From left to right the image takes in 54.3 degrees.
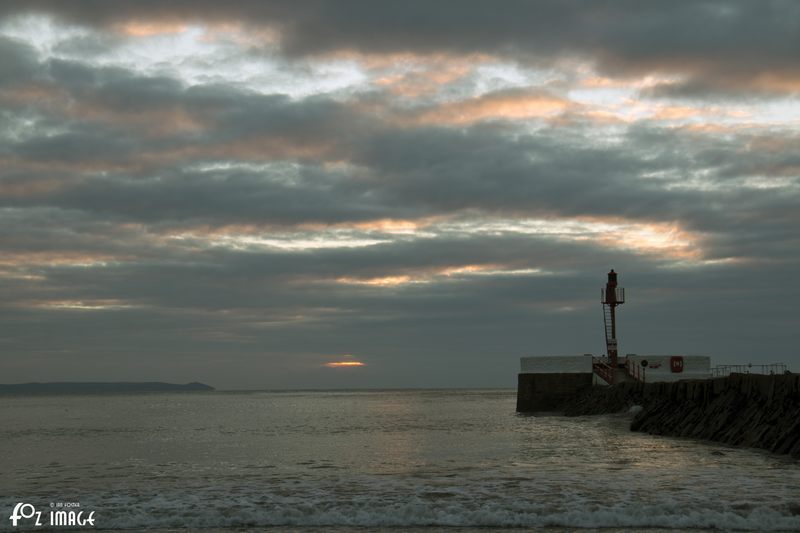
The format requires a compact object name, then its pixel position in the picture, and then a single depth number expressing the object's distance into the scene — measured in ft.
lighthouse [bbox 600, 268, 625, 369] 161.89
